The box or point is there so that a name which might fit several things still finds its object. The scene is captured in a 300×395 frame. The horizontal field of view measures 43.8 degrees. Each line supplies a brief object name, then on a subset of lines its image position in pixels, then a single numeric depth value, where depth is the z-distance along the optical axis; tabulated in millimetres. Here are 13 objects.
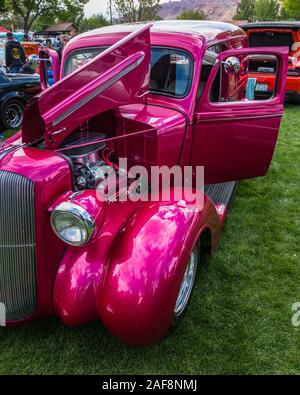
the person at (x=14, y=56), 10652
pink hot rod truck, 2109
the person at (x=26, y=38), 23578
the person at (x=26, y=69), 10656
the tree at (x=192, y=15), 61469
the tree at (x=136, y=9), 29594
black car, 7664
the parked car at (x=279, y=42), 8641
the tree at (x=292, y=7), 30922
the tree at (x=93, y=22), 61781
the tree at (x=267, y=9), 57831
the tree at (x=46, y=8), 41719
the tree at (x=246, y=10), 65250
